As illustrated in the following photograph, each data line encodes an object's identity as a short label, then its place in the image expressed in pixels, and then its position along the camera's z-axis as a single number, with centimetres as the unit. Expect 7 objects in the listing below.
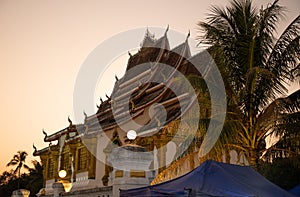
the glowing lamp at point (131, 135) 858
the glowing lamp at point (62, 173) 1302
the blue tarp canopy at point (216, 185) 541
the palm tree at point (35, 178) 3591
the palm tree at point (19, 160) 5059
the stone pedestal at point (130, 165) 784
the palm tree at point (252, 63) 900
